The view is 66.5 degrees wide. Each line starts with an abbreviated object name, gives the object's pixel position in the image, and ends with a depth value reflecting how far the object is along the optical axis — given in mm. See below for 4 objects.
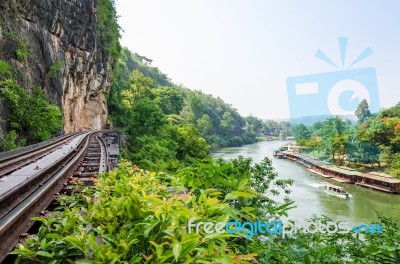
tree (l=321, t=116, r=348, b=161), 47719
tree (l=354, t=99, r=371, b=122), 76375
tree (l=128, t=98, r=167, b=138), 32094
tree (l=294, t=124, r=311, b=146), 72519
